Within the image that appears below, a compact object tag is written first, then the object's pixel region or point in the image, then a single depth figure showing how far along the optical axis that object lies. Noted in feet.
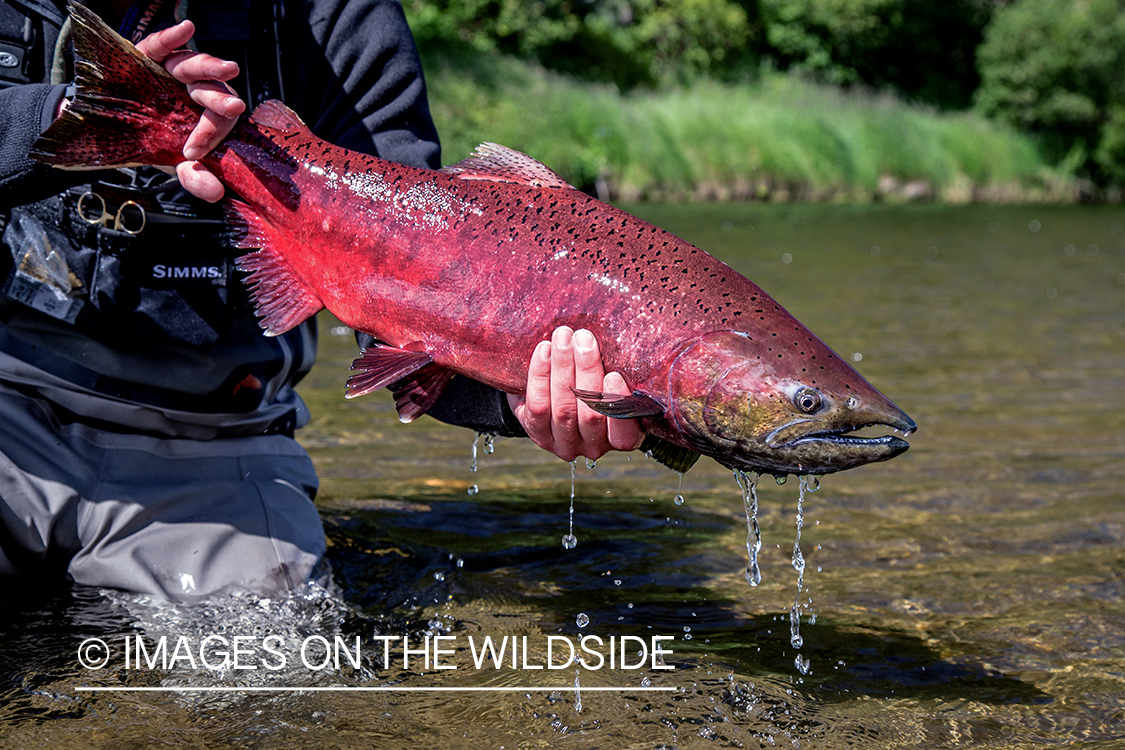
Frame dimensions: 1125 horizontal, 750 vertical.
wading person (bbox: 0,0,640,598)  9.51
